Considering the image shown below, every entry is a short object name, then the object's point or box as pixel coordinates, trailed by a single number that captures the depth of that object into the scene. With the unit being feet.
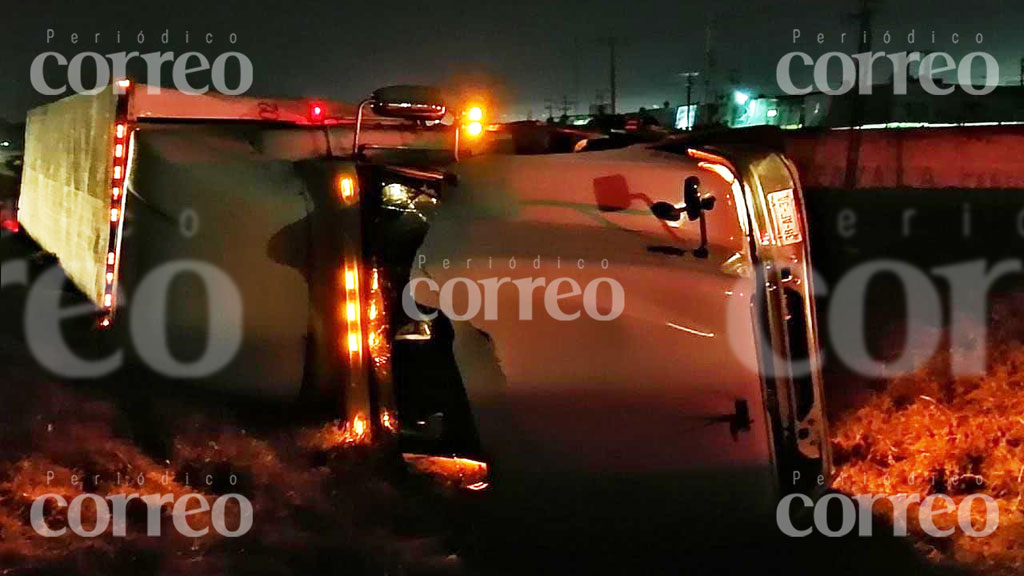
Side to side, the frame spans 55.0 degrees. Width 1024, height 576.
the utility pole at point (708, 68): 116.01
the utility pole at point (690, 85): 121.60
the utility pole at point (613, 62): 131.44
